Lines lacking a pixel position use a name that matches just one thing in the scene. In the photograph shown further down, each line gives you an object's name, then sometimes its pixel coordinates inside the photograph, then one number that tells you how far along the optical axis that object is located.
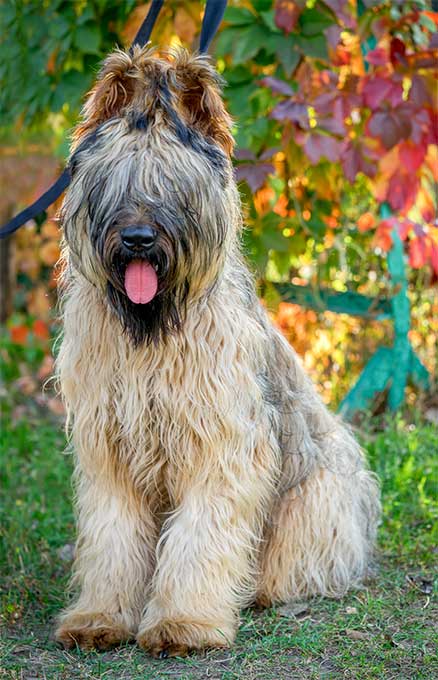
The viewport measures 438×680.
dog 3.19
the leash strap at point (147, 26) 3.99
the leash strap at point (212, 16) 3.97
